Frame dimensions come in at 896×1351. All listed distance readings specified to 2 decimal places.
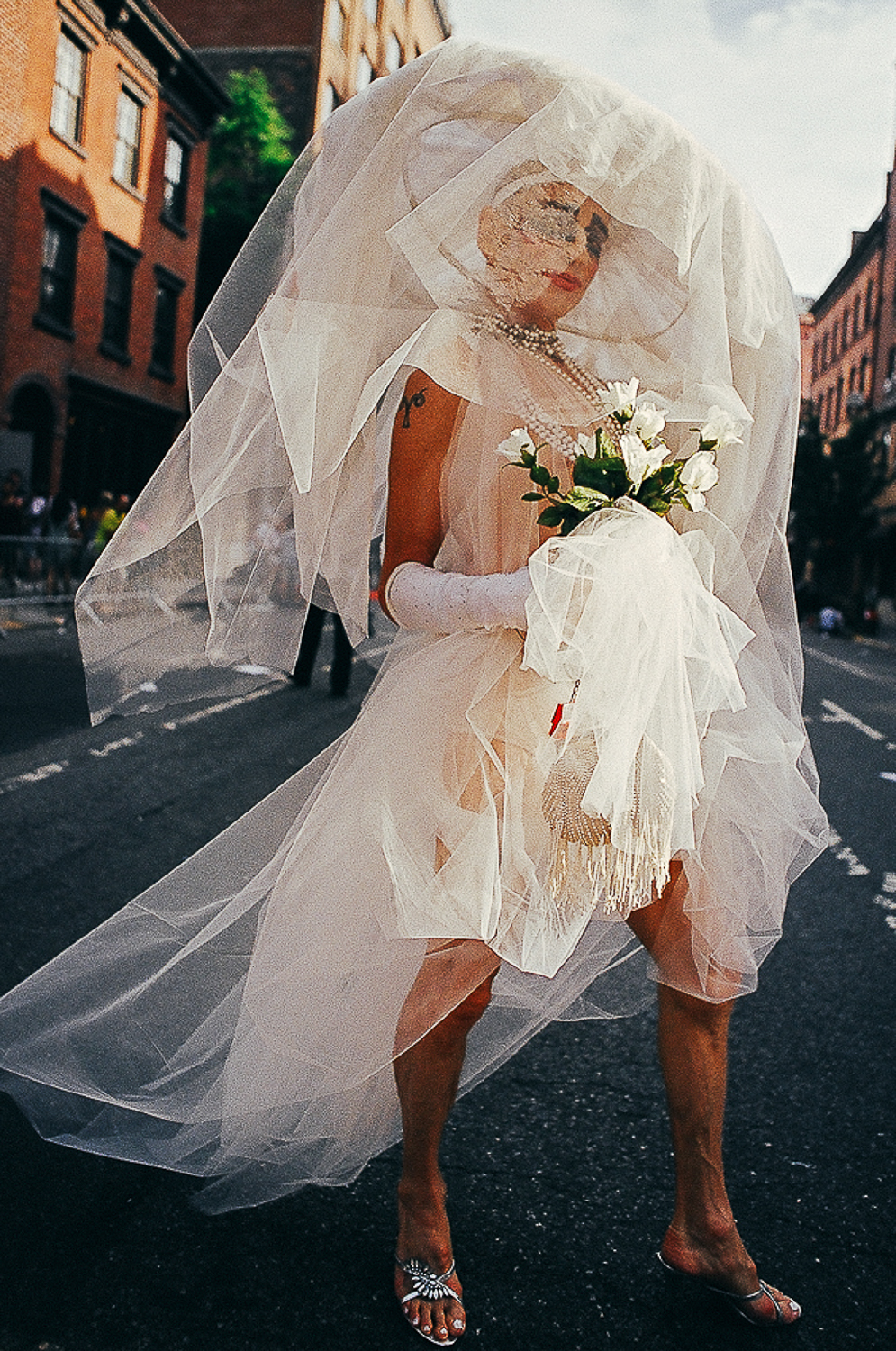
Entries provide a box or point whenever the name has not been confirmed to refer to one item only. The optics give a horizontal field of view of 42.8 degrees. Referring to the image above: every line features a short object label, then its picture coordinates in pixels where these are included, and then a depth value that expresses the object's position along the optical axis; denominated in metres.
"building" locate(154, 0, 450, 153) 32.53
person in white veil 1.88
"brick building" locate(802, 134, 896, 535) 43.31
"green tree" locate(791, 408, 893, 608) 36.38
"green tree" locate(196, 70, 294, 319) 31.38
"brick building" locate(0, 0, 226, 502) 19.09
